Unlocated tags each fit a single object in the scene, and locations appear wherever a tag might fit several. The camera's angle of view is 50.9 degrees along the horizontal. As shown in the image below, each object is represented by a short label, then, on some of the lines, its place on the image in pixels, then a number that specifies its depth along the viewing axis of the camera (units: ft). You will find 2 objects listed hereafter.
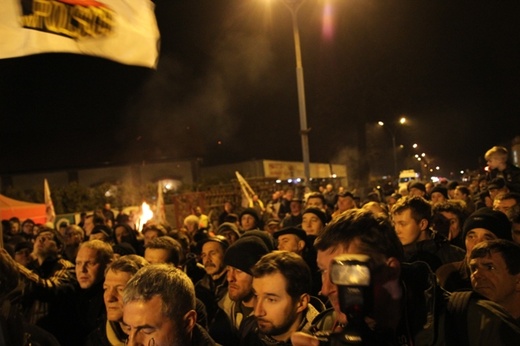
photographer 5.86
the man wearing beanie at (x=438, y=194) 29.68
